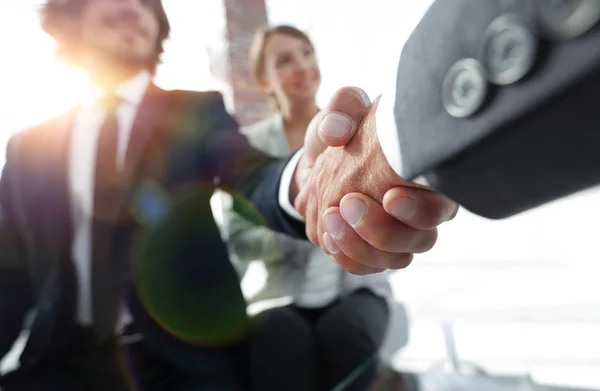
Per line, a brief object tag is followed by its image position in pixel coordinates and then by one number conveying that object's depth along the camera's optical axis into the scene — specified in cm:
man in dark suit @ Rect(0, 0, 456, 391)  77
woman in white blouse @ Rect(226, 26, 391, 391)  83
